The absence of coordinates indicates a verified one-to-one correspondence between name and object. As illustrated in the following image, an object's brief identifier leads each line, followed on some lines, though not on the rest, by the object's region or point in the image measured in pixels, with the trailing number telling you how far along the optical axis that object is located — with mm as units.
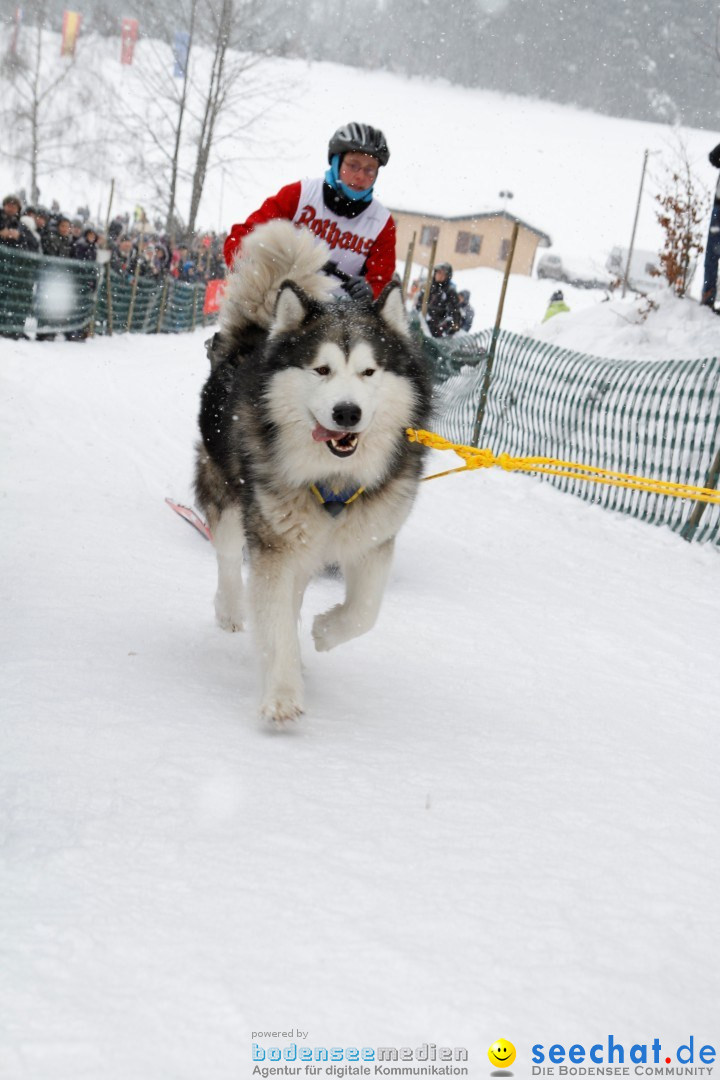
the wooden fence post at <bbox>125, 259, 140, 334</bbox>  17791
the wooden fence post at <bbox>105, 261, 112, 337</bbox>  16156
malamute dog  2705
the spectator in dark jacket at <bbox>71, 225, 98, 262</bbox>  14937
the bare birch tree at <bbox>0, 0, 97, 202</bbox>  27797
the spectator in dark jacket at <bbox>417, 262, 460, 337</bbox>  11766
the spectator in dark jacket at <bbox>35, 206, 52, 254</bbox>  13523
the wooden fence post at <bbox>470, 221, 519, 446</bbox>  9727
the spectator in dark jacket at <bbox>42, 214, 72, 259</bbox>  13820
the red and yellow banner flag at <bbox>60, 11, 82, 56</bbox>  29484
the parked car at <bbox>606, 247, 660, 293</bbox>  54312
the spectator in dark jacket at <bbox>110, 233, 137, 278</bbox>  17969
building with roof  58938
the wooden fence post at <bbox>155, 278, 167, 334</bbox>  20391
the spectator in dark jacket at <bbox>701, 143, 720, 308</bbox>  9195
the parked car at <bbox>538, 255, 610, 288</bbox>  54094
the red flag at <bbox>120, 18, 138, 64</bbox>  31047
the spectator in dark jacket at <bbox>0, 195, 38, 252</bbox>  12008
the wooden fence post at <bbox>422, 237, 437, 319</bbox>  11745
